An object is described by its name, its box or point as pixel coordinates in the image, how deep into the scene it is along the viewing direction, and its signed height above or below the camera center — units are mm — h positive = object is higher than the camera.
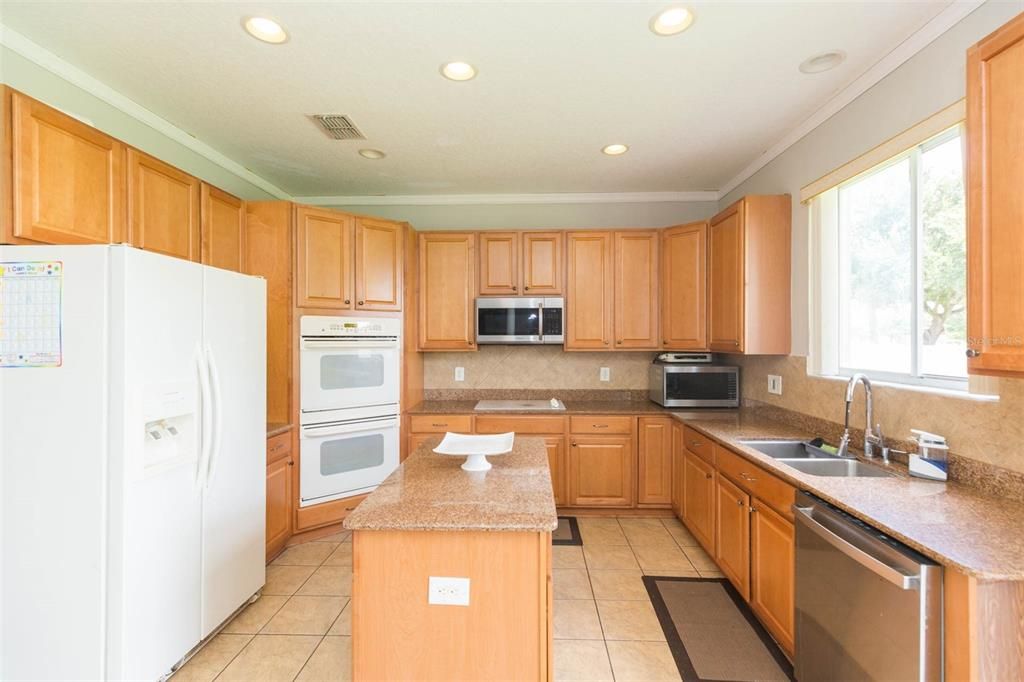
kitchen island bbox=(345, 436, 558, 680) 1378 -836
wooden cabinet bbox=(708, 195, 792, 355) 2742 +435
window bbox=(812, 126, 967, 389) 1783 +354
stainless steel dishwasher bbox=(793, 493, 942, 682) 1139 -795
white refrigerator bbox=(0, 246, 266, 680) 1544 -417
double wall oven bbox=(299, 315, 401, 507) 2957 -438
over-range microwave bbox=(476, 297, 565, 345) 3539 +202
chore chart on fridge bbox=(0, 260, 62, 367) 1554 +101
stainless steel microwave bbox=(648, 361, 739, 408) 3381 -341
